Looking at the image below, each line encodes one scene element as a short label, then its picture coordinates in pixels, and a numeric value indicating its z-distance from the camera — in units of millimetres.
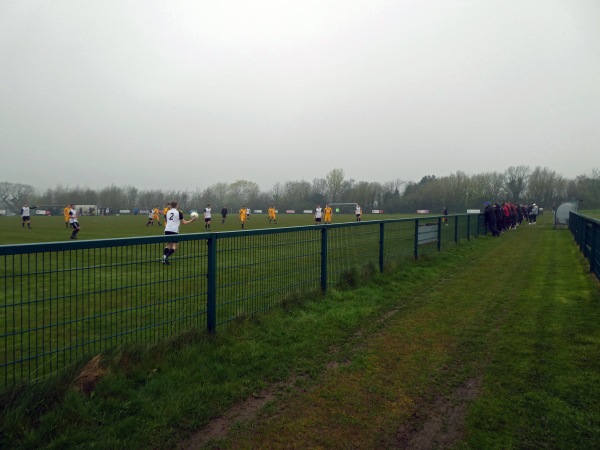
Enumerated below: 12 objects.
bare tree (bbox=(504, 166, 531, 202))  72500
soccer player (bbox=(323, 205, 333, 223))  32072
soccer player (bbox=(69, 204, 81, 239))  20069
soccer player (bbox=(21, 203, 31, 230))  29078
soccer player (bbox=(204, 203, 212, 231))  27675
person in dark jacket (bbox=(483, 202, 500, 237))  19953
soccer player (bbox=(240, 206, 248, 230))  30992
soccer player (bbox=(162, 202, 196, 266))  11773
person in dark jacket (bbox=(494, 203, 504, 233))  20938
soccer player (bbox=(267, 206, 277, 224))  37538
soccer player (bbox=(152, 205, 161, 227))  31872
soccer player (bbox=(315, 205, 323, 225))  32050
